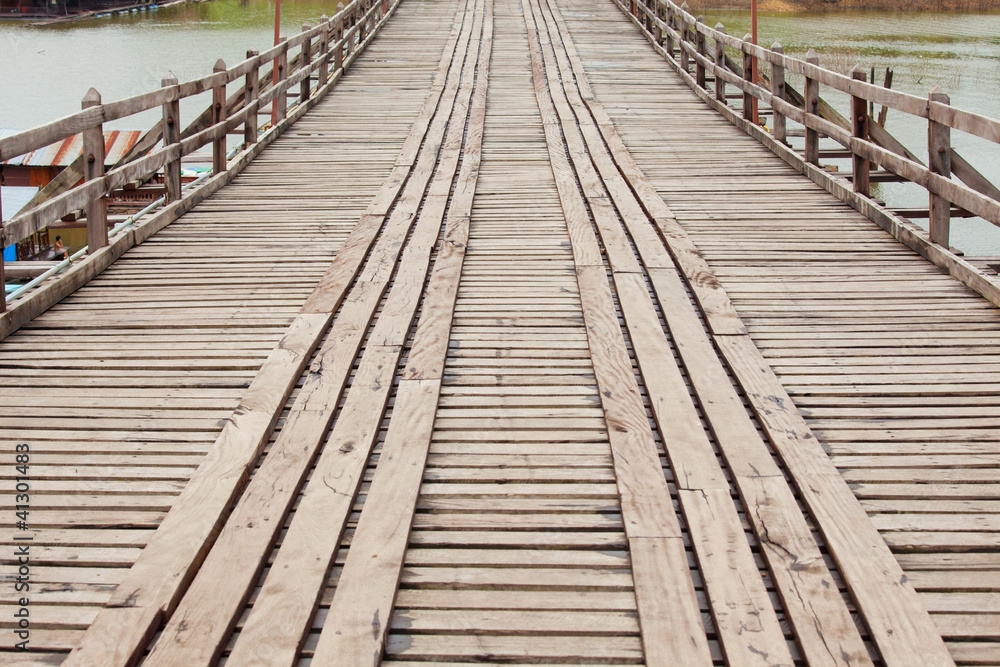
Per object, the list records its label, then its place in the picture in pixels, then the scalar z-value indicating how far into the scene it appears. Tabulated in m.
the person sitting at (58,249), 16.75
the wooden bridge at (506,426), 2.62
